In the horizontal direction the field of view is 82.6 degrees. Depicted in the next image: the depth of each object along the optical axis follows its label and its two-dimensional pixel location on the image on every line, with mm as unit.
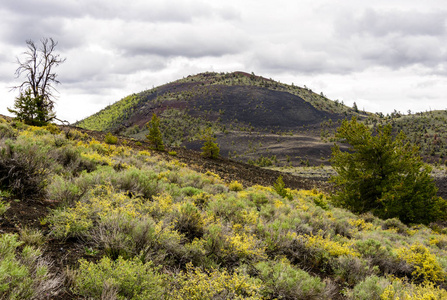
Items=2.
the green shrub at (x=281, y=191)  15929
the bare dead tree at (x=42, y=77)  26444
